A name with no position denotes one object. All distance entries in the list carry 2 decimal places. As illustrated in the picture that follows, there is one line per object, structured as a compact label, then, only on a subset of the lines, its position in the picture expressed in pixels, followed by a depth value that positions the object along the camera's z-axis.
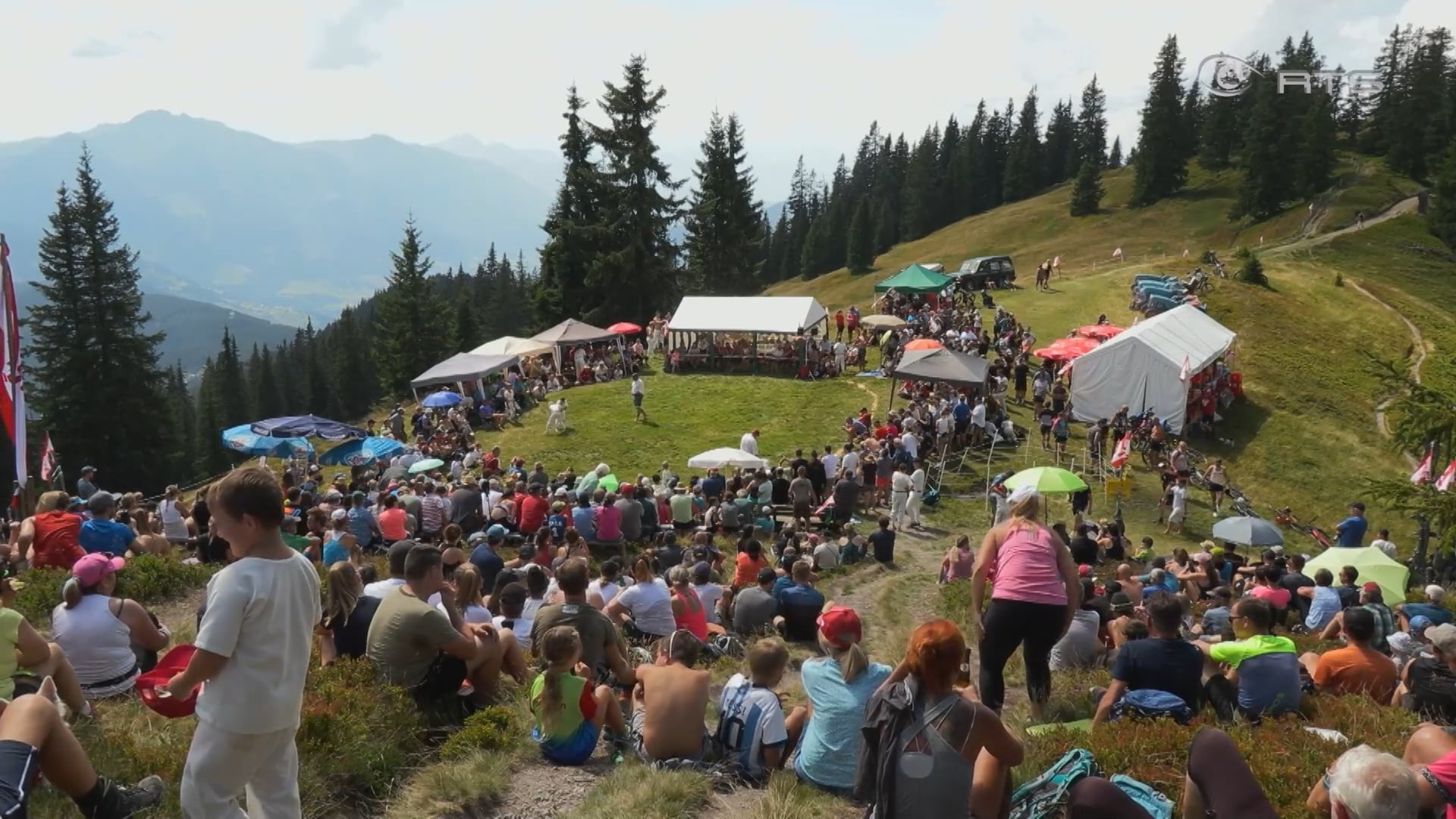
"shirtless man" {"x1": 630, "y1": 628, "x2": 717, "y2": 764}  5.82
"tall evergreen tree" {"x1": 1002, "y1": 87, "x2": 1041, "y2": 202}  99.12
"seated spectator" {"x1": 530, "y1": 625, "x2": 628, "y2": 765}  5.68
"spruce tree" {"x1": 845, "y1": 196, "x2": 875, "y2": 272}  82.94
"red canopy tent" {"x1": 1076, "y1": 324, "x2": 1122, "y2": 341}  29.53
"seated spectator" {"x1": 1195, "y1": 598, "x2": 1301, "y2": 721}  6.18
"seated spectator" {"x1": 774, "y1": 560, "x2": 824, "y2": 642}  10.20
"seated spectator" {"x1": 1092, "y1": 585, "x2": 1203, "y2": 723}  5.93
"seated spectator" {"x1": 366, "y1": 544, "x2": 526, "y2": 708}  5.91
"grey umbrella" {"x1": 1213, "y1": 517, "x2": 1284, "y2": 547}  15.98
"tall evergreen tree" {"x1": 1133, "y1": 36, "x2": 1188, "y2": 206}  77.62
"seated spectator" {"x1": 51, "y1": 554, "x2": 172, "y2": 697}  6.23
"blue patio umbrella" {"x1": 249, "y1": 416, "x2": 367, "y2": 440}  21.92
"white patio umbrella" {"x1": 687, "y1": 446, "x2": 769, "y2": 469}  19.23
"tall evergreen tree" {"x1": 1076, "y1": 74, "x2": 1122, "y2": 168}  106.00
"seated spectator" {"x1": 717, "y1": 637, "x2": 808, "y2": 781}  5.87
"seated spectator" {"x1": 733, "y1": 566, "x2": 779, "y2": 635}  10.23
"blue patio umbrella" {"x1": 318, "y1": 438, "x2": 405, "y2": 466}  22.48
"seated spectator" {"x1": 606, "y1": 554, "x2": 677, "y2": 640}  9.15
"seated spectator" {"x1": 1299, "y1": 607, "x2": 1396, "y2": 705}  6.90
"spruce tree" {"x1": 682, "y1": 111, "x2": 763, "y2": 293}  59.00
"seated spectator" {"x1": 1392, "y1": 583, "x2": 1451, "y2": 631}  9.34
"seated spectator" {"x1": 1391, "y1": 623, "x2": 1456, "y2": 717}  6.23
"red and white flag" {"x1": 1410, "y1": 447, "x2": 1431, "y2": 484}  16.75
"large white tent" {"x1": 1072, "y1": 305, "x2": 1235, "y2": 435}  24.81
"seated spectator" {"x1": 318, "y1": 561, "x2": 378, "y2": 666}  6.67
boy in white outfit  3.38
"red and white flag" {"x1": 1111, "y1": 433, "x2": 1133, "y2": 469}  20.14
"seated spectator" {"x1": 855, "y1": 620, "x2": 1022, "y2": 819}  3.96
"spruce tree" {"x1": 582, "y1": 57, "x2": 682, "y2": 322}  43.03
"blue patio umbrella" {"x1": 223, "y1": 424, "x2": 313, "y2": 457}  21.61
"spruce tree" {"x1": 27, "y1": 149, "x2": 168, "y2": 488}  42.03
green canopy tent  36.38
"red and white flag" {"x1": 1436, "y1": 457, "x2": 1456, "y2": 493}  15.26
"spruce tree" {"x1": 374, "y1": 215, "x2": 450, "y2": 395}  54.44
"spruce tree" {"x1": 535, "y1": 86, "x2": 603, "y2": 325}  43.56
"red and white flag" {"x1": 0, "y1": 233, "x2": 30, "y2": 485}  12.55
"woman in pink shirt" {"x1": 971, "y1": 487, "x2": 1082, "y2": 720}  5.57
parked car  45.41
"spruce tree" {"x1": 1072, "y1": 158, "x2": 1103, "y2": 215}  80.12
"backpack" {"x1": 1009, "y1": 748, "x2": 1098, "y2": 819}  4.44
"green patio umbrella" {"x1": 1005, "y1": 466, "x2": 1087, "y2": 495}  15.29
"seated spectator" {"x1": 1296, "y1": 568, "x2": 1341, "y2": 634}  10.16
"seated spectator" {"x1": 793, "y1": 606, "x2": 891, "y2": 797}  5.52
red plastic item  3.91
